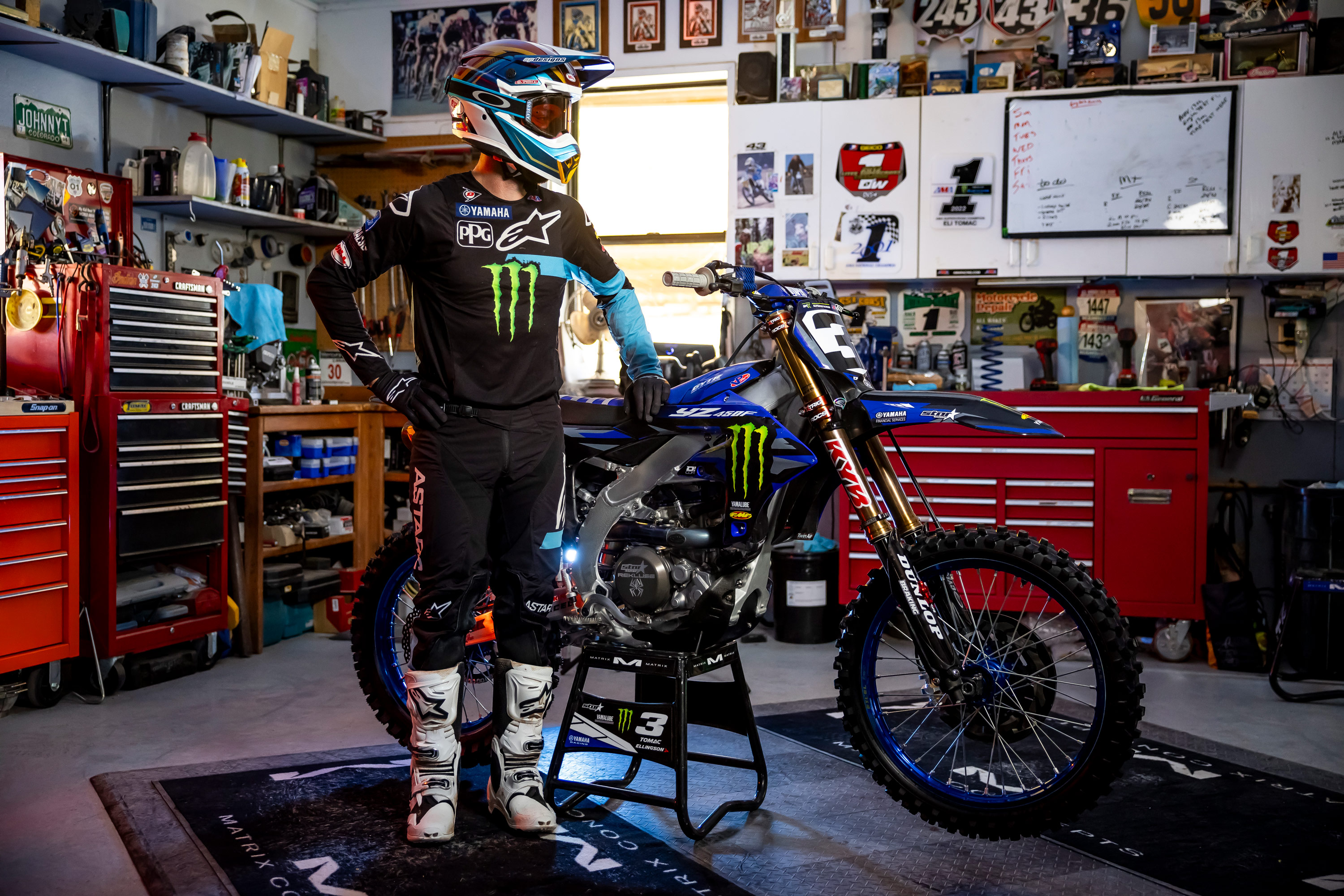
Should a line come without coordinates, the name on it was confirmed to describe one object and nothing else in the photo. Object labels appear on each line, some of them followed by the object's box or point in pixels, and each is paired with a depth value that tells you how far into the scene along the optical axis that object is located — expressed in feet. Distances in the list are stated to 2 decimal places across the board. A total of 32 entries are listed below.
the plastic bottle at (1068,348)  16.11
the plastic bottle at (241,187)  15.60
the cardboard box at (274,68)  16.07
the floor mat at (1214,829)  6.98
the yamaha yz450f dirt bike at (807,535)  6.80
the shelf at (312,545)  14.20
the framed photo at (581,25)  17.70
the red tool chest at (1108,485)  13.58
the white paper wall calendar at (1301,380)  15.37
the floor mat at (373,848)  6.78
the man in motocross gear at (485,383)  7.45
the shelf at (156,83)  12.78
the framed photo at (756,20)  16.88
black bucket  14.39
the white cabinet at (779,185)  16.06
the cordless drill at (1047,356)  15.76
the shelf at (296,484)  14.01
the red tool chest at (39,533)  10.62
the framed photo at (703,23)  17.17
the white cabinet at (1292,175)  14.52
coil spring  16.08
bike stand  7.66
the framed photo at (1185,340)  15.70
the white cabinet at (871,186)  15.72
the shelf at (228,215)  14.71
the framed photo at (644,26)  17.44
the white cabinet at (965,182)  15.52
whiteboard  14.88
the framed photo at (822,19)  16.51
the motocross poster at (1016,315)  16.34
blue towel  15.19
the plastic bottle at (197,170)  14.87
